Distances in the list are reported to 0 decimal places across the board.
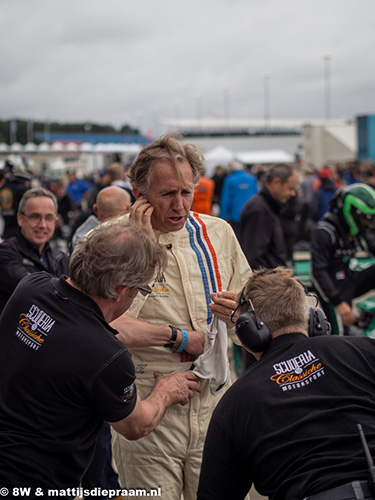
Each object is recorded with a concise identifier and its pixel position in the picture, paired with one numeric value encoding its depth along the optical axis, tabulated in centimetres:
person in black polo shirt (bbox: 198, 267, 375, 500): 178
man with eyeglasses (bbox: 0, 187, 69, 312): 373
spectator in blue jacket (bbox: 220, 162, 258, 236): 995
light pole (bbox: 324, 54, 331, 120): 5606
